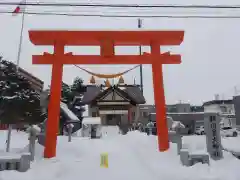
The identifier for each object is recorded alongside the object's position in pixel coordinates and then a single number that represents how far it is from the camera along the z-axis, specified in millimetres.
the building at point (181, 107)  48188
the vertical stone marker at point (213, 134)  10711
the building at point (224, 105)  43731
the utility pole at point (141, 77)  36412
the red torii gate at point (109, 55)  11227
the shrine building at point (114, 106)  33312
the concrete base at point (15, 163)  8164
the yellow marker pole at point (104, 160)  9484
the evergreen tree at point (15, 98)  13719
